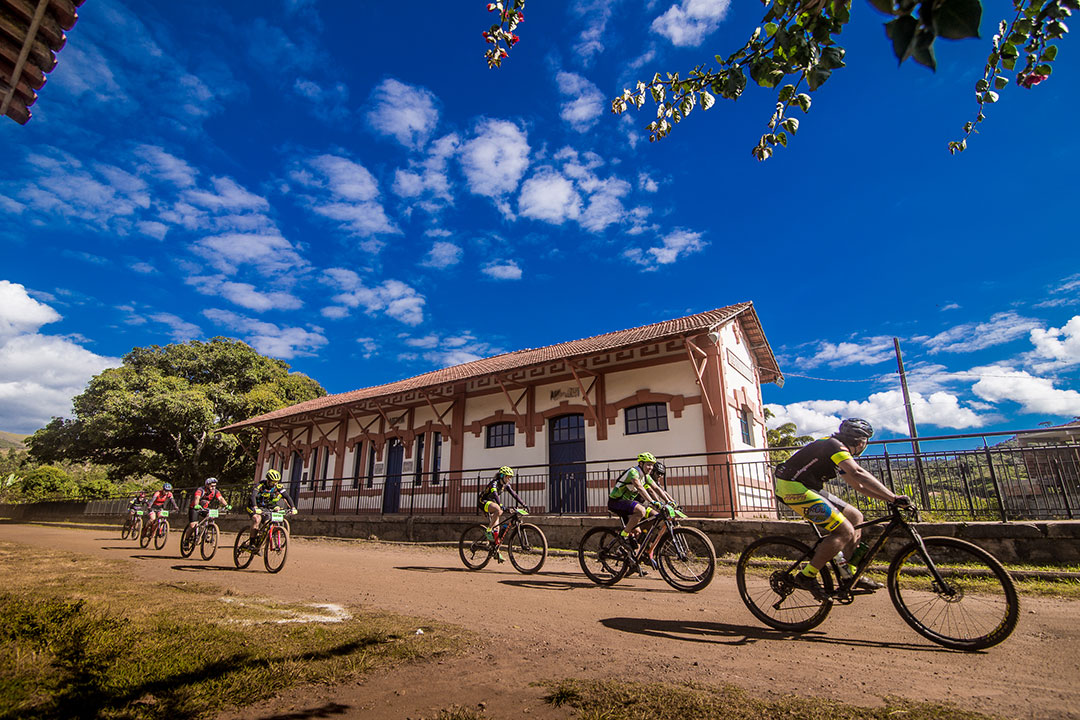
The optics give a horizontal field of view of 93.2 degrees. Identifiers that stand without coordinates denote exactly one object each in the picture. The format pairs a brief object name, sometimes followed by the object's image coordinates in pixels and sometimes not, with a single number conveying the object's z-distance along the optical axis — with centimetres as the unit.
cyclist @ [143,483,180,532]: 1411
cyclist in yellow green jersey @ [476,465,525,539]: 878
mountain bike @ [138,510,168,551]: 1362
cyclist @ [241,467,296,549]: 875
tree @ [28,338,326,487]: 2781
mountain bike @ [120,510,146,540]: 1600
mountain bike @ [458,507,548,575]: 838
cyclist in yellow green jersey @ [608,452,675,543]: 677
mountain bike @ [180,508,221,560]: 1011
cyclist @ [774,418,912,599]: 420
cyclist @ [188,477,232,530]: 1066
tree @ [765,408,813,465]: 2585
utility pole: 2228
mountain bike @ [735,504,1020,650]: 375
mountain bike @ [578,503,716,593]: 647
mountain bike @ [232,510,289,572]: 852
